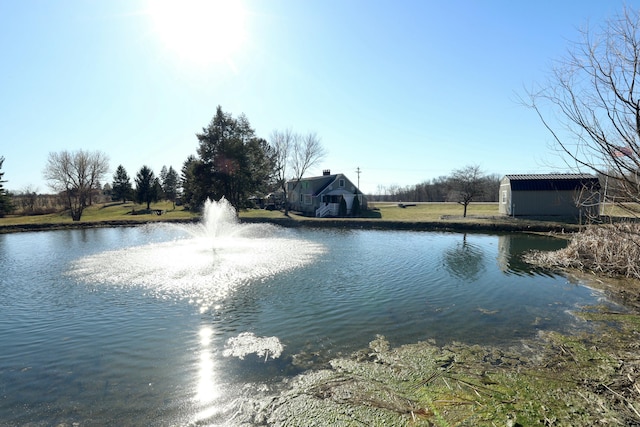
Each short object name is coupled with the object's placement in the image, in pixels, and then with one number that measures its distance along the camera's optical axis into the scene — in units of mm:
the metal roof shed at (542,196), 30219
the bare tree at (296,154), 44719
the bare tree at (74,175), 41562
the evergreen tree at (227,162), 38438
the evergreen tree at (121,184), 66250
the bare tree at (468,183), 34125
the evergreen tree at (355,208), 39312
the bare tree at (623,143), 4645
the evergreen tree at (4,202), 43344
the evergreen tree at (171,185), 73894
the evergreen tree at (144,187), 58250
